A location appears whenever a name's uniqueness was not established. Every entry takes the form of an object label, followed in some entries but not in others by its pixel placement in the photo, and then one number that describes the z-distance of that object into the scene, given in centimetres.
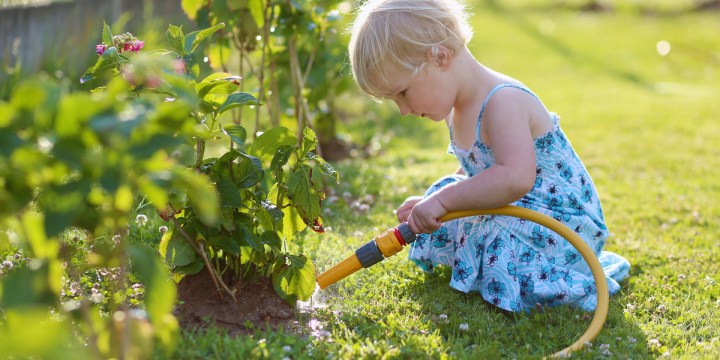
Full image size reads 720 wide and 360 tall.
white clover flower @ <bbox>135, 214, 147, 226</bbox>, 283
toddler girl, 238
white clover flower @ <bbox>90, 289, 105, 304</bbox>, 210
